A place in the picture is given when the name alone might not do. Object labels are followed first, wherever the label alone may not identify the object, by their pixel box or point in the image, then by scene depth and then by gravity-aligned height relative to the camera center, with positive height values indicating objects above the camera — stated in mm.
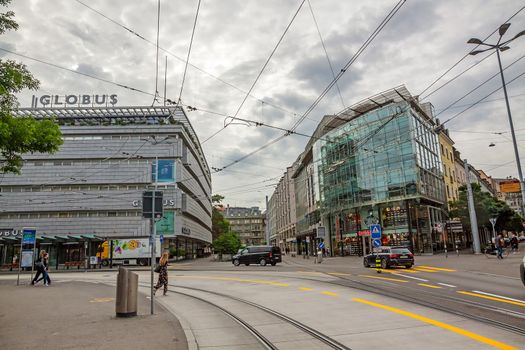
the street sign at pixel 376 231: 22016 +804
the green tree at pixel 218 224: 107675 +7209
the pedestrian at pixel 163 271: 13859 -667
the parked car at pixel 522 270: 10891 -829
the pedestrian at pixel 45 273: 19531 -834
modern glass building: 40656 +7259
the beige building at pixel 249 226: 165250 +9736
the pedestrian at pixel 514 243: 39750 -200
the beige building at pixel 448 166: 53634 +11078
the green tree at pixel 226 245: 53781 +752
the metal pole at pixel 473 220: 34166 +1933
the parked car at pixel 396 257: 23281 -739
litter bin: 9320 -999
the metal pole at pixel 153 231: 9789 +559
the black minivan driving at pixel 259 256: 34562 -573
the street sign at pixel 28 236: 21531 +1148
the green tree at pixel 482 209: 44406 +3891
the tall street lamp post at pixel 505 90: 14740 +7349
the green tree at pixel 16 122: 9398 +3398
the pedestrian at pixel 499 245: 27641 -248
